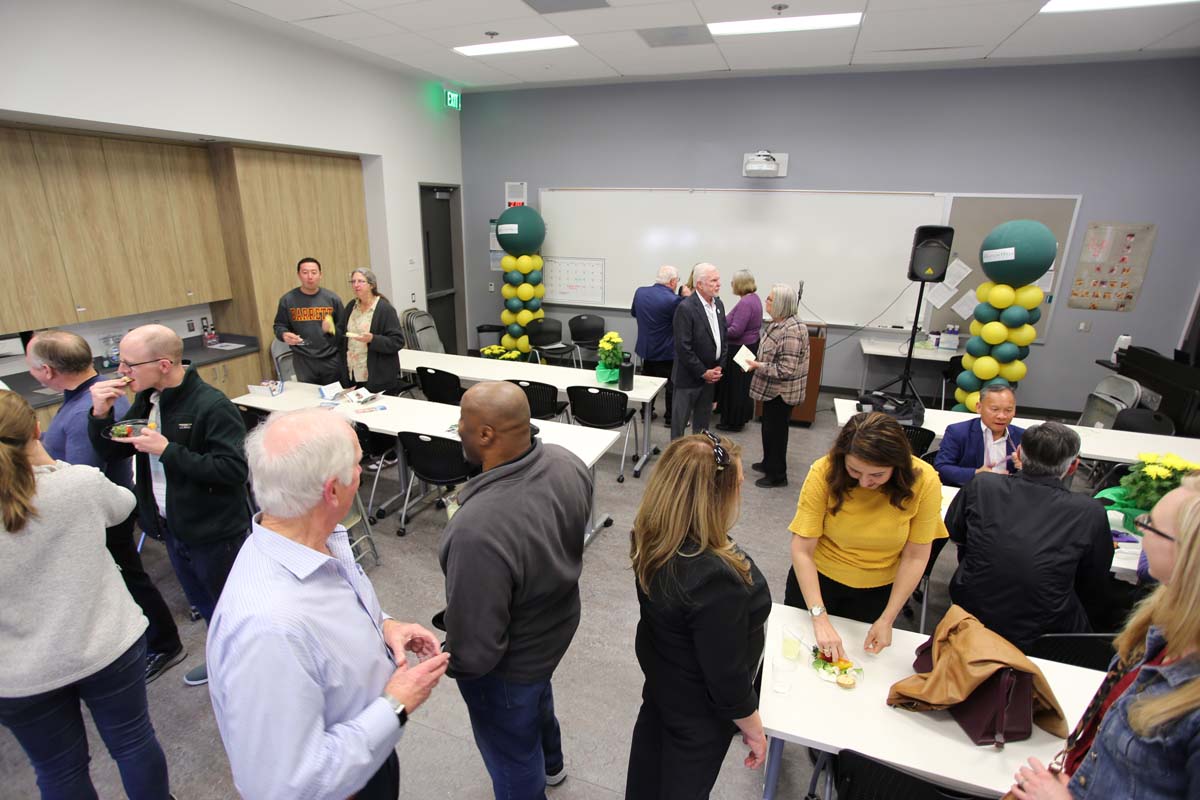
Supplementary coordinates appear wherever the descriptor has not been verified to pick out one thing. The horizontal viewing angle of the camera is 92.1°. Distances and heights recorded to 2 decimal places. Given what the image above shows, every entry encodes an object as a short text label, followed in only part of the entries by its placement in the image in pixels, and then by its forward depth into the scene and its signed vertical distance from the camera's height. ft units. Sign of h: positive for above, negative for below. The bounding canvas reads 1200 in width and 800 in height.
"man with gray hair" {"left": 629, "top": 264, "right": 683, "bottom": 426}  18.20 -2.69
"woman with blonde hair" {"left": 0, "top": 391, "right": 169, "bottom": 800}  4.98 -3.54
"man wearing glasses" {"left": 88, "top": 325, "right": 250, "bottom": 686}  6.83 -2.71
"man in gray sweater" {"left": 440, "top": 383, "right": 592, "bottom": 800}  4.86 -2.91
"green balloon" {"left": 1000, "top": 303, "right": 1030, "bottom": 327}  16.93 -2.09
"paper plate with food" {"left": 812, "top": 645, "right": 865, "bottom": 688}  5.65 -4.17
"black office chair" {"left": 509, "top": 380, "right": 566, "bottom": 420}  14.98 -4.27
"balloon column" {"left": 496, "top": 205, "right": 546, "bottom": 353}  22.70 -1.71
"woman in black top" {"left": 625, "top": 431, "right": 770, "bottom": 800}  4.51 -2.90
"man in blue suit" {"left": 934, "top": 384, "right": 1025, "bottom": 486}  9.58 -3.36
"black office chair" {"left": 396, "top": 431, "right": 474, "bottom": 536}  11.57 -4.61
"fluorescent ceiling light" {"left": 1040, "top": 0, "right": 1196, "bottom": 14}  12.86 +5.18
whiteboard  20.83 -0.13
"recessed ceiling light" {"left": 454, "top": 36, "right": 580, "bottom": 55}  16.70 +5.21
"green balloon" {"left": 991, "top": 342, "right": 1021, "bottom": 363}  17.28 -3.18
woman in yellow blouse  6.07 -3.16
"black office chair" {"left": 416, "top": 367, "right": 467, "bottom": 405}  15.61 -4.23
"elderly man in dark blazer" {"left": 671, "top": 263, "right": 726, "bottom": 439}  14.65 -2.72
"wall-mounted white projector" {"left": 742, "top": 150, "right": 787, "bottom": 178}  20.74 +2.44
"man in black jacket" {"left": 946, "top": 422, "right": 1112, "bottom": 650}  6.68 -3.43
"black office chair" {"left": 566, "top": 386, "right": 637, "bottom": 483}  14.88 -4.43
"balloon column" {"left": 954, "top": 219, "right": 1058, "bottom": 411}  16.26 -1.78
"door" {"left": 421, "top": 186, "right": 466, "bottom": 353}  24.39 -1.55
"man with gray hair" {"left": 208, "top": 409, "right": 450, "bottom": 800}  3.34 -2.51
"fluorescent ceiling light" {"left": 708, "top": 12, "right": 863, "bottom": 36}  14.29 +5.17
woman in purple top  18.39 -3.47
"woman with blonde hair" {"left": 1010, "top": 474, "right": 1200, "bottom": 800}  3.13 -2.50
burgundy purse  4.90 -3.84
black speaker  17.44 -0.37
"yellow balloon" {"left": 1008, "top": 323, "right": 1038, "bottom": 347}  17.16 -2.63
